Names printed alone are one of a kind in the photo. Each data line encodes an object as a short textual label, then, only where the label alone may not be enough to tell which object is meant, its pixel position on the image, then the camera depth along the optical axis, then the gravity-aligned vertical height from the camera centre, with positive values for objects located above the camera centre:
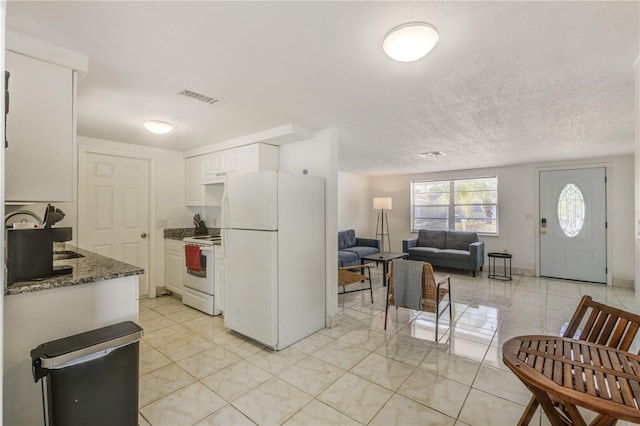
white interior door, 3.82 +0.05
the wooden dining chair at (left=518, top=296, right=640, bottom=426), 1.50 -0.63
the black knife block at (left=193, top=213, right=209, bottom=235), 4.69 -0.22
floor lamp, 7.48 -0.36
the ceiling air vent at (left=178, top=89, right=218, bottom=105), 2.40 +0.99
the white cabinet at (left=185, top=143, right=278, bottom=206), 3.69 +0.63
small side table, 5.53 -1.02
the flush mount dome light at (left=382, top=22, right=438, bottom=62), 1.50 +0.91
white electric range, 3.69 -0.89
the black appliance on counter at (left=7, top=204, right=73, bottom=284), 1.56 -0.23
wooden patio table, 1.08 -0.68
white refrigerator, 2.76 -0.44
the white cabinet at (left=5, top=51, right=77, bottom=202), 1.65 +0.48
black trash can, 1.31 -0.79
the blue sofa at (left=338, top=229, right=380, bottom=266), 5.51 -0.77
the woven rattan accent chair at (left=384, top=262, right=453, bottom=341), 2.98 -0.81
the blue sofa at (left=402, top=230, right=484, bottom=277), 5.67 -0.78
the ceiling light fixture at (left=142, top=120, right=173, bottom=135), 2.98 +0.89
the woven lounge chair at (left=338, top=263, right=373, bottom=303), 3.89 -0.88
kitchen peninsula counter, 1.47 -0.57
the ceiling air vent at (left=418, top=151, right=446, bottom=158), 4.74 +0.97
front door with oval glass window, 5.10 -0.22
